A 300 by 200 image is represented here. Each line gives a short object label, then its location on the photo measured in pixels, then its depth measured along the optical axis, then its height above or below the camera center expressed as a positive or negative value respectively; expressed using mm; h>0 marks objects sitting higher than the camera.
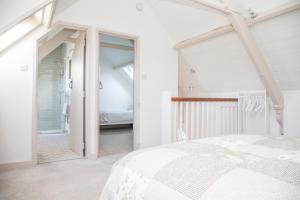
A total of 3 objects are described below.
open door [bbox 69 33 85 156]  3457 +55
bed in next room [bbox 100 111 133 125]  6195 -475
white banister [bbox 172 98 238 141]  2708 -217
